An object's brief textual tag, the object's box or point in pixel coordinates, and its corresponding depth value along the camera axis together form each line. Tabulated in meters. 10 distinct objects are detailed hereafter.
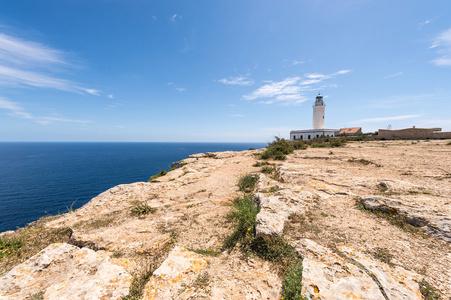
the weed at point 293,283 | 2.72
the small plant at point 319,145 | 23.93
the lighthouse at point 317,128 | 49.09
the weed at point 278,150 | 16.02
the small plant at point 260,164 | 13.66
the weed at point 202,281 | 3.02
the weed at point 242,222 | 4.36
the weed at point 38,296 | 2.73
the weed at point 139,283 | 2.86
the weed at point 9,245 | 4.55
